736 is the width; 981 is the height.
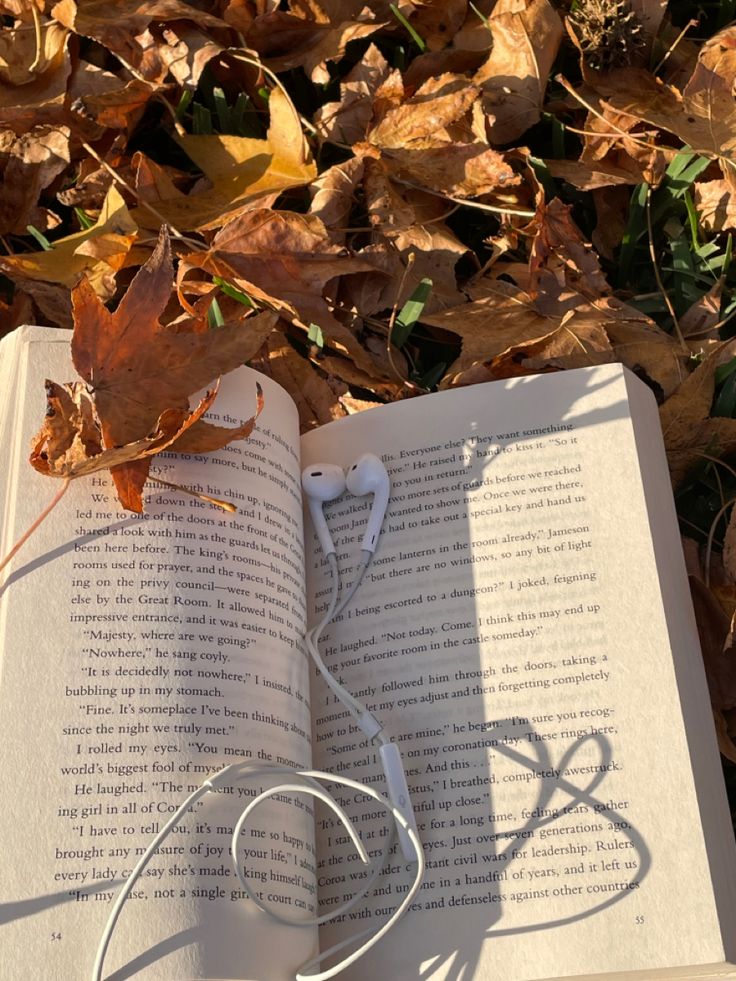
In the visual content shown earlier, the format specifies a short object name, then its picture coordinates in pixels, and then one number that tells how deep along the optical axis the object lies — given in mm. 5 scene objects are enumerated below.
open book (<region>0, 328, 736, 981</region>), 789
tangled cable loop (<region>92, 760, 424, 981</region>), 795
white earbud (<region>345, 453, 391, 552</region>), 963
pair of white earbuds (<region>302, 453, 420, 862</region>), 896
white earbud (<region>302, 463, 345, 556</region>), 982
